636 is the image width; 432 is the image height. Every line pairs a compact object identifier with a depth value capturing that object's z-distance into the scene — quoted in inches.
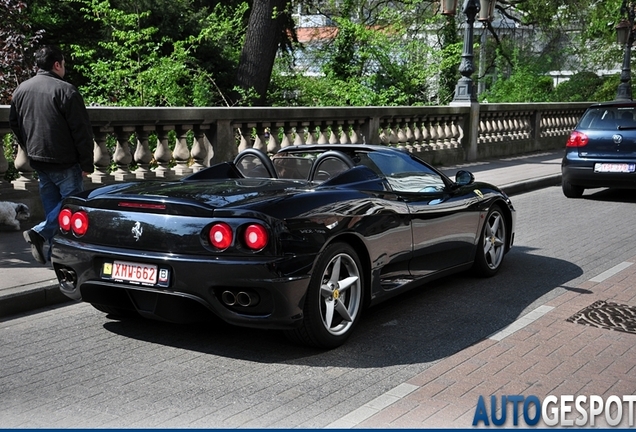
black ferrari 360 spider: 202.8
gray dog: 361.4
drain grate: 247.8
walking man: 289.4
